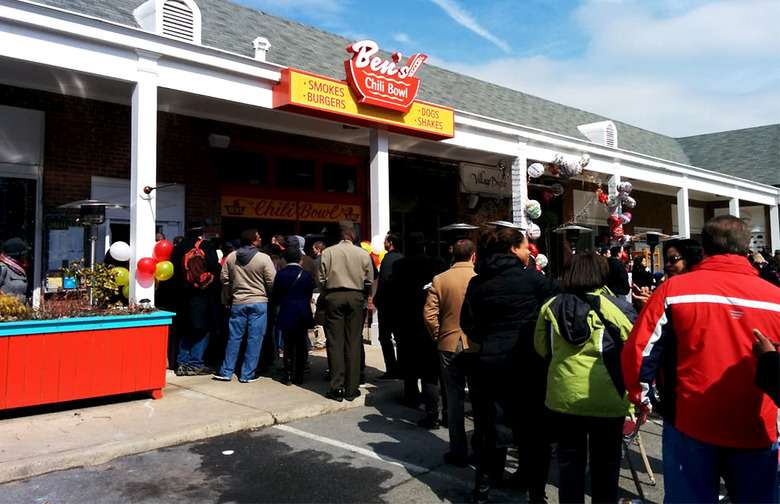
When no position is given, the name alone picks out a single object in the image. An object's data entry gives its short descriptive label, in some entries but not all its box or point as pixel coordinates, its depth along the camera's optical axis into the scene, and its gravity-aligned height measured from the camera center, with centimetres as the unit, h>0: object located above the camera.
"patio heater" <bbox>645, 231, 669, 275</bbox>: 1143 +60
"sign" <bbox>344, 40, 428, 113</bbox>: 973 +337
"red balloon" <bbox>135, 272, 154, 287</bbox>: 716 -4
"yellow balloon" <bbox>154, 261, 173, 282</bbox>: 723 +6
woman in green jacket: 312 -60
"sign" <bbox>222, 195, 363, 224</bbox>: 1125 +133
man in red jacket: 239 -43
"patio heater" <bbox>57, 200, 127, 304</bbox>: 700 +76
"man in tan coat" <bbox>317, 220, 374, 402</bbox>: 629 -40
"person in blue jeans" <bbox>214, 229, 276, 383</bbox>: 710 -32
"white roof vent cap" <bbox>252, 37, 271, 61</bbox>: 981 +382
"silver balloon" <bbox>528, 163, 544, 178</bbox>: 1328 +229
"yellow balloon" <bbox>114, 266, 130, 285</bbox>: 676 +0
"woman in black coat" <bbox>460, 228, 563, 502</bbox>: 383 -61
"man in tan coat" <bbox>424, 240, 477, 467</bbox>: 457 -48
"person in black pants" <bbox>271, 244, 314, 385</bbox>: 693 -42
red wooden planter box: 537 -80
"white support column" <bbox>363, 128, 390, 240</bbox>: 1069 +166
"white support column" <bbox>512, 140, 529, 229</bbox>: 1317 +194
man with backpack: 735 -28
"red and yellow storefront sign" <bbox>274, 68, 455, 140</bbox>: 914 +282
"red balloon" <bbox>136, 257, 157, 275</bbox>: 710 +12
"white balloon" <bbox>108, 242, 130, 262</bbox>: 730 +31
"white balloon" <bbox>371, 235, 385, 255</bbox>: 986 +49
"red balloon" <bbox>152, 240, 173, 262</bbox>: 747 +31
